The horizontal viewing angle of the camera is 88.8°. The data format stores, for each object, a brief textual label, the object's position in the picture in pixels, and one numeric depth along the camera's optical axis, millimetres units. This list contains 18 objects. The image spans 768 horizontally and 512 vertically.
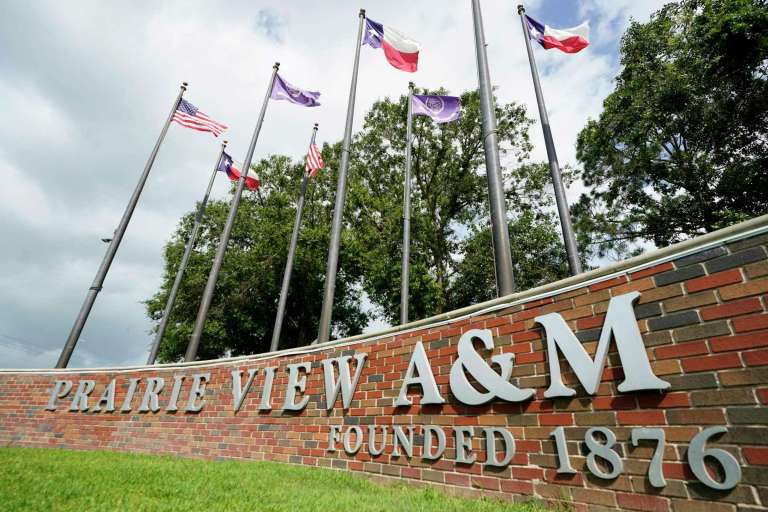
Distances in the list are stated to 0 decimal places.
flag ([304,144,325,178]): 12938
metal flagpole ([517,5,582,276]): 7395
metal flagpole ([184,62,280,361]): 9289
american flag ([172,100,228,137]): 12203
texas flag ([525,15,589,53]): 9442
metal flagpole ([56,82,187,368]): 10016
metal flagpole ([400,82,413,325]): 10383
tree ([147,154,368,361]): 21094
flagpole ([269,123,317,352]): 13852
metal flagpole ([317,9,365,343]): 7332
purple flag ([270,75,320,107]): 12180
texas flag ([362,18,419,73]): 9977
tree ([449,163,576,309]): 18031
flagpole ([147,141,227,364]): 14802
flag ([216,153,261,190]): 14938
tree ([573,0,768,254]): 12086
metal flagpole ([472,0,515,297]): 4828
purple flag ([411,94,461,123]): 12336
